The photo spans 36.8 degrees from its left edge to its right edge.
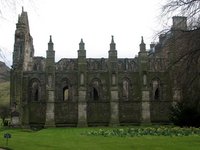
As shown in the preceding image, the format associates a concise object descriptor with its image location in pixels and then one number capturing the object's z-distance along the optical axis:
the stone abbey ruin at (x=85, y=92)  37.14
